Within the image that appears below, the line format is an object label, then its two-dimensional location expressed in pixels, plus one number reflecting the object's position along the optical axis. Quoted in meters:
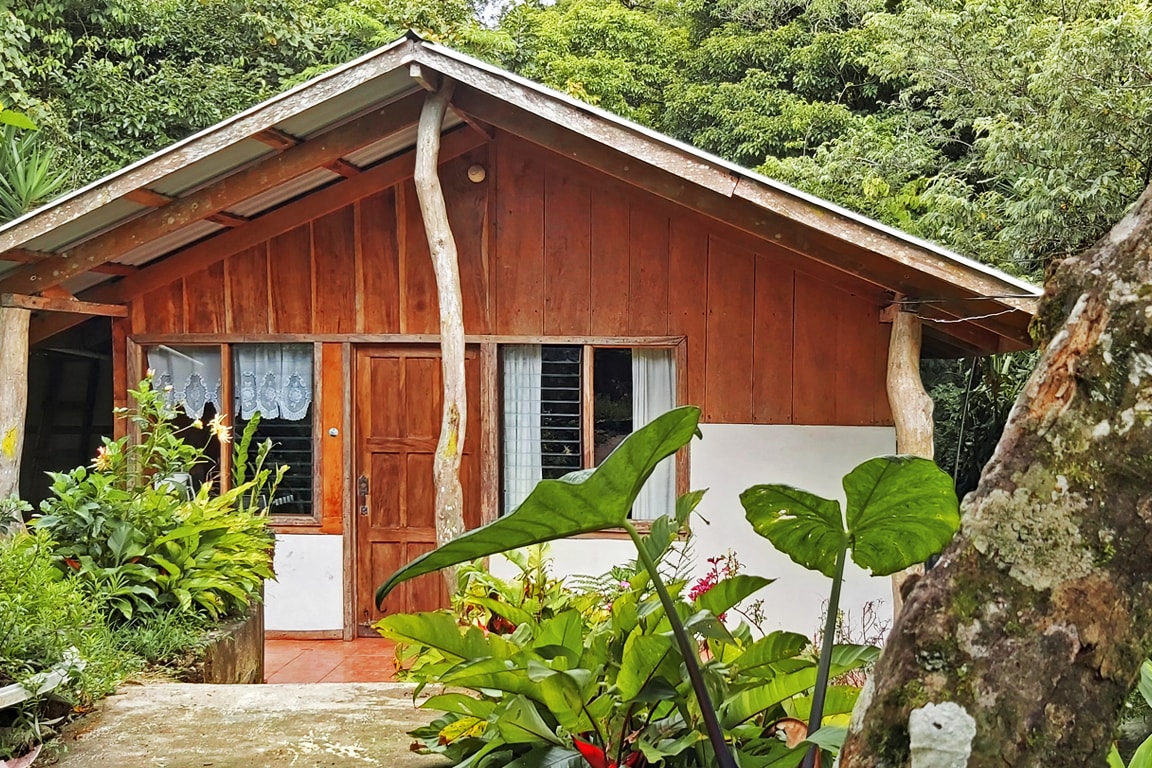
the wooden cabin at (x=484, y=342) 5.80
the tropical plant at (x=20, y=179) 6.90
